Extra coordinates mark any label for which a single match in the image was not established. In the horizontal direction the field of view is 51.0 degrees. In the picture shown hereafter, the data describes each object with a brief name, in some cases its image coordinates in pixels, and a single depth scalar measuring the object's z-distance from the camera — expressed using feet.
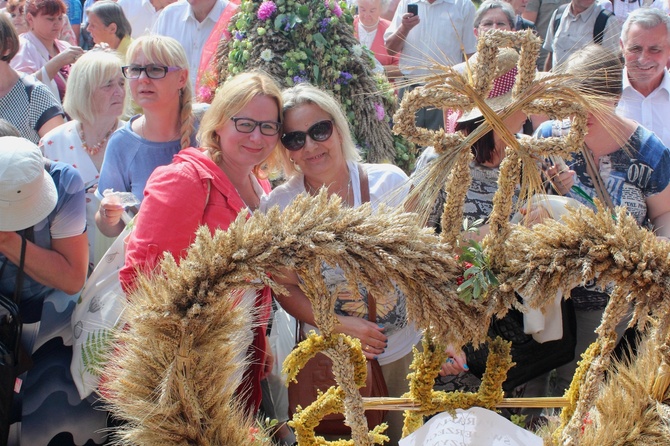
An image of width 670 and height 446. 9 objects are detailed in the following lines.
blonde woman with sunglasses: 7.97
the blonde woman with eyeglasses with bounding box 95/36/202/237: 10.05
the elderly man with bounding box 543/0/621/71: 15.37
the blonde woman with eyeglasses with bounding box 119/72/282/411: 7.11
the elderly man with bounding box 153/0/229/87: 15.81
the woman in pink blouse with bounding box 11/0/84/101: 16.03
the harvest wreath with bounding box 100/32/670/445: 4.74
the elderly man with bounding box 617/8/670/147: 11.55
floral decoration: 11.70
